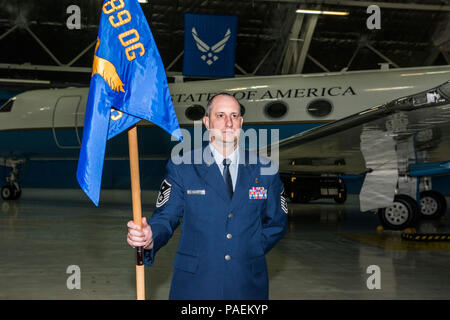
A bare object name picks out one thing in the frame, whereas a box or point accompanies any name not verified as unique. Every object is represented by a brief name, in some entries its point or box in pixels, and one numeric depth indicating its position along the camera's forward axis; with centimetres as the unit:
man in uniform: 277
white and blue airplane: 955
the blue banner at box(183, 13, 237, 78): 1659
